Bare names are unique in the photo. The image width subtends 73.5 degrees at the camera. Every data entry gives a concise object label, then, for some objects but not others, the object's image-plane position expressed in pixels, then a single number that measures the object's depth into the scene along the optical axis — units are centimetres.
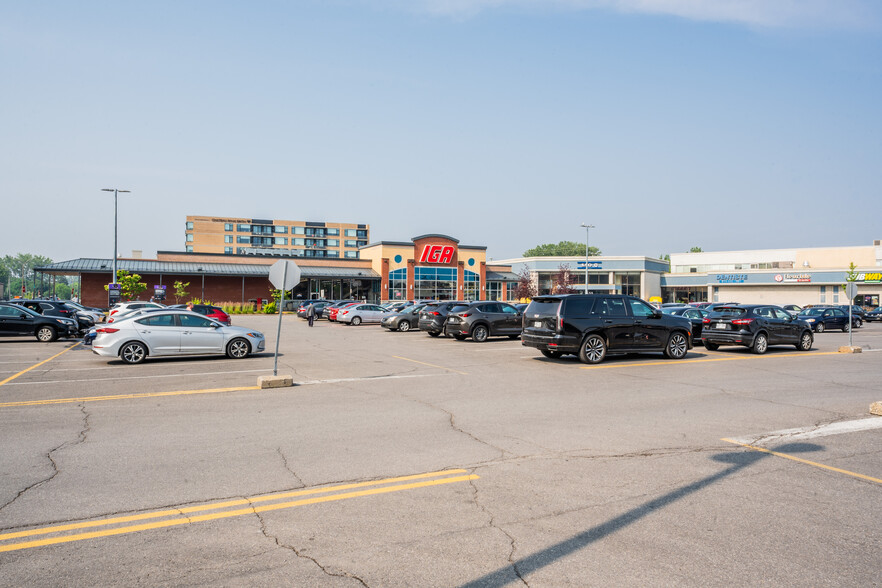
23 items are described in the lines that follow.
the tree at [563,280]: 7375
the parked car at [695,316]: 2006
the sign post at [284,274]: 1266
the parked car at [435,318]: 2608
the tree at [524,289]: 7469
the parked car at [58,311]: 2686
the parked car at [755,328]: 1869
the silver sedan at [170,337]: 1584
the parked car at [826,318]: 3438
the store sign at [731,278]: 7469
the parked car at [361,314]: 3834
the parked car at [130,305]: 2457
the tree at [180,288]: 5534
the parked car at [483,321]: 2353
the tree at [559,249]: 15312
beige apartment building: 11725
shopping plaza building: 6031
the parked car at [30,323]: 2336
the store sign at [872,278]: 6819
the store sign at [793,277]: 7100
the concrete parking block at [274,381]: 1184
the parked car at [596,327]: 1552
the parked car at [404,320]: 3156
